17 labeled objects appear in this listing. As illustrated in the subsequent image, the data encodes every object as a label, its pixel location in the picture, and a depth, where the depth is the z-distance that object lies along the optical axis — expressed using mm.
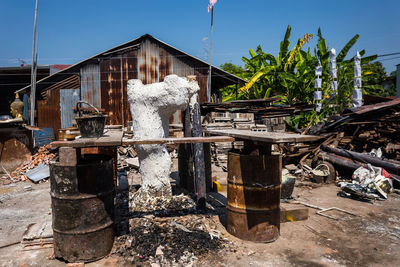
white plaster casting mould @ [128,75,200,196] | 5211
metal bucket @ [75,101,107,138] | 3613
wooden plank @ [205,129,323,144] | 3320
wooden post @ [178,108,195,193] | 6249
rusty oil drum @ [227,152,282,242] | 4027
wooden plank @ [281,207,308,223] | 4902
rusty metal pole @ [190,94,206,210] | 5344
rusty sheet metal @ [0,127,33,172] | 9141
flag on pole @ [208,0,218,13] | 7179
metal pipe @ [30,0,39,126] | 11254
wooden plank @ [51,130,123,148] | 3199
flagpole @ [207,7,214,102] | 11979
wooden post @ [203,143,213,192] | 6512
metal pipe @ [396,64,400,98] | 20284
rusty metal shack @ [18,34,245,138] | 11711
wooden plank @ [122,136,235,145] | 3543
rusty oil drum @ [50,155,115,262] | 3479
